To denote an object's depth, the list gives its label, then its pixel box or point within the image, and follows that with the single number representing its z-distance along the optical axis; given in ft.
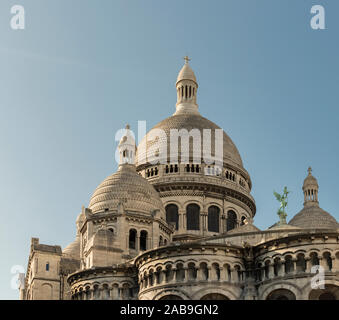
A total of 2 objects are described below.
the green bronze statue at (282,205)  225.97
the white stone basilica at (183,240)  193.77
